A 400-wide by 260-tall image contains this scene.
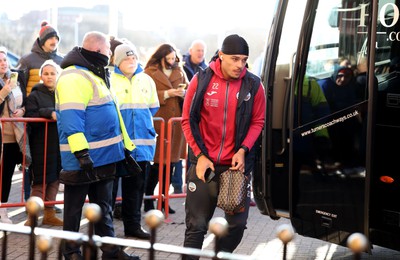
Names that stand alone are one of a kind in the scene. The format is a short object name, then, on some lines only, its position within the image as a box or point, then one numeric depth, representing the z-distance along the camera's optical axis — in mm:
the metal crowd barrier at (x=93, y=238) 3121
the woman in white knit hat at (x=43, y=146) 8883
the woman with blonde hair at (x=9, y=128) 8961
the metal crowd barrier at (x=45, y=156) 8680
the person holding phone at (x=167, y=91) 9711
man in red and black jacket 5961
